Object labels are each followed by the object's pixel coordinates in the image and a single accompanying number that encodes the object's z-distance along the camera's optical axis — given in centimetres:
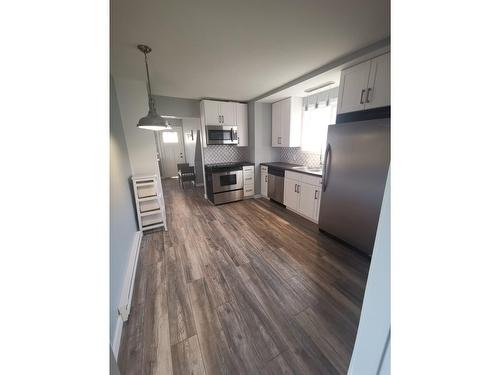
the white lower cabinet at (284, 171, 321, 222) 287
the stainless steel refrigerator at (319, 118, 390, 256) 183
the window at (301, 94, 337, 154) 315
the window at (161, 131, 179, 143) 696
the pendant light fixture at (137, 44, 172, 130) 196
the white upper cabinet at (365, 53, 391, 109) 183
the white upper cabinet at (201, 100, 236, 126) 373
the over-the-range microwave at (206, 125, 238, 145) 384
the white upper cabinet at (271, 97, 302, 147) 354
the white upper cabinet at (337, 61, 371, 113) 201
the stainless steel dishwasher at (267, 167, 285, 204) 365
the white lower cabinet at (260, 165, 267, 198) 418
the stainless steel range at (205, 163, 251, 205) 386
